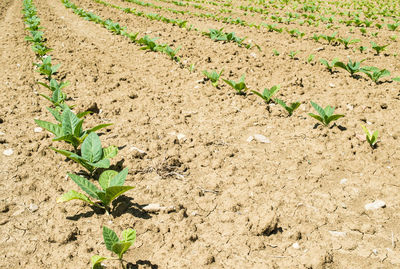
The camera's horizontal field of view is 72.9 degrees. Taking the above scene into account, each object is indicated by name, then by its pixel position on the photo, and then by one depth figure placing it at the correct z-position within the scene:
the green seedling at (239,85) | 3.57
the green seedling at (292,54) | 4.97
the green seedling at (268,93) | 3.36
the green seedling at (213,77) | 3.88
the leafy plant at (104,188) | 1.78
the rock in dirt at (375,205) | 1.93
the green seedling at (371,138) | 2.48
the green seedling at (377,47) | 5.20
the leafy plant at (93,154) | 2.13
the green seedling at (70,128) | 2.39
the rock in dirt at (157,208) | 1.93
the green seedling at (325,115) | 2.81
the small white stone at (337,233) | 1.75
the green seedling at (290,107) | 3.07
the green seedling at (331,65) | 4.11
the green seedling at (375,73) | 3.84
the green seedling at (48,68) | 4.17
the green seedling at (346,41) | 5.63
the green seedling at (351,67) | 4.03
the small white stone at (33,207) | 1.91
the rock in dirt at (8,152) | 2.49
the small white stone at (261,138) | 2.74
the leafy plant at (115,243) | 1.43
